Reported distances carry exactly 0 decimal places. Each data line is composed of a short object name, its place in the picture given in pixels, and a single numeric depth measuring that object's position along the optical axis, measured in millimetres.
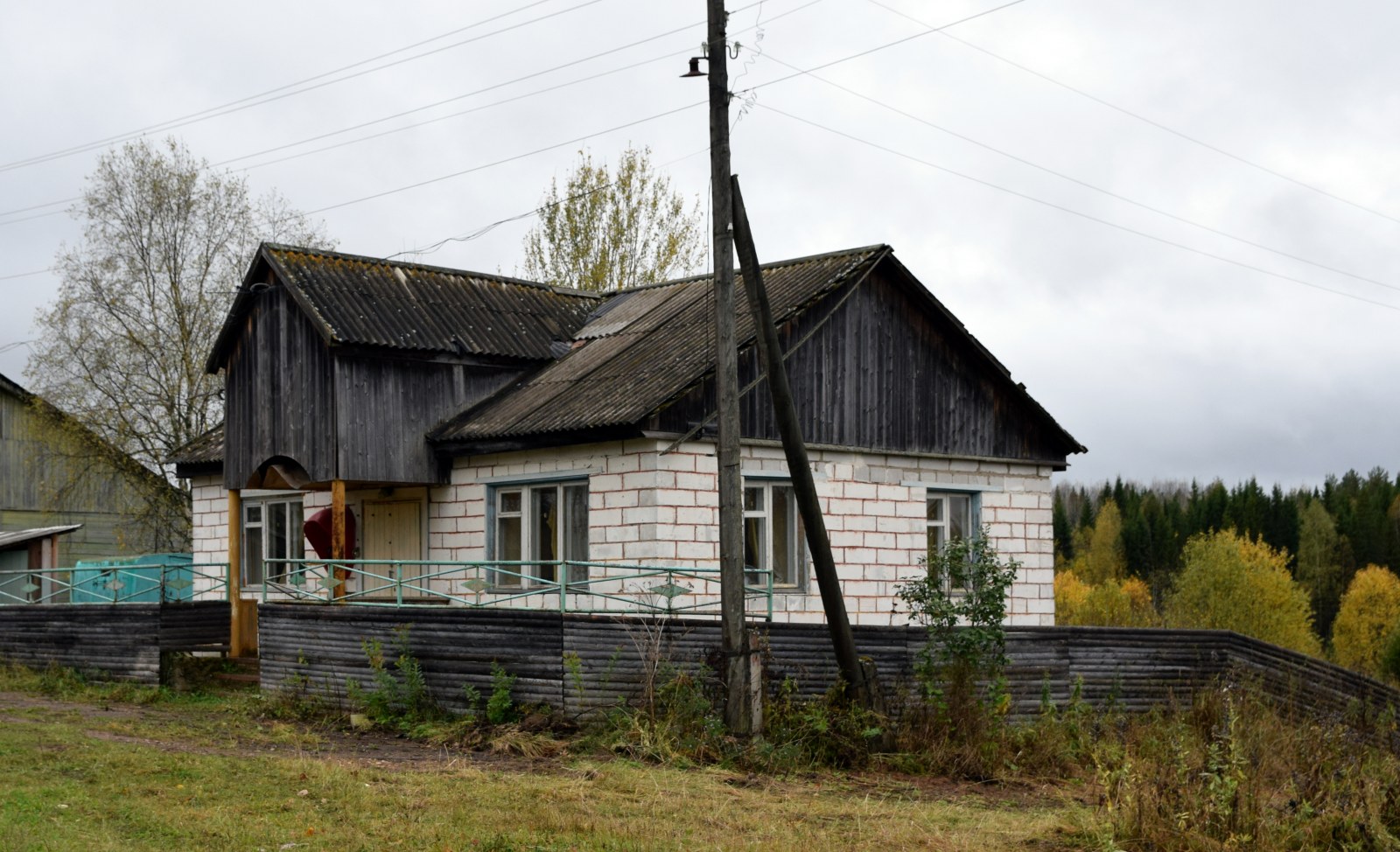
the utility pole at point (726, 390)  14570
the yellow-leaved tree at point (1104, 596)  63547
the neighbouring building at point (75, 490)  36688
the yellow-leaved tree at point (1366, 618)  83875
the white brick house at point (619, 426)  18875
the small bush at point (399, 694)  16281
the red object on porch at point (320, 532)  21859
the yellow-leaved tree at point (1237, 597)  70000
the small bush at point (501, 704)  15539
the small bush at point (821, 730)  14445
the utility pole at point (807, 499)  14820
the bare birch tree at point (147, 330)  36250
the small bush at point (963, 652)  15109
